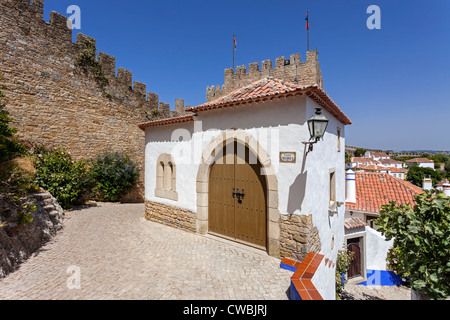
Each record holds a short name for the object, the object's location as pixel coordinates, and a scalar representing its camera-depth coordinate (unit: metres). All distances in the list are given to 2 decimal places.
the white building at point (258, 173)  4.87
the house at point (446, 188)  11.99
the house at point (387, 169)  47.11
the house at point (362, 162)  58.25
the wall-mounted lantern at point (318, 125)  4.33
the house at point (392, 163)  68.75
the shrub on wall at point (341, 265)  6.52
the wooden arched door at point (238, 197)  5.61
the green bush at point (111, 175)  11.45
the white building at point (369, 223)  10.41
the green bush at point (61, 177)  8.65
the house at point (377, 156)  78.59
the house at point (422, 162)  72.31
